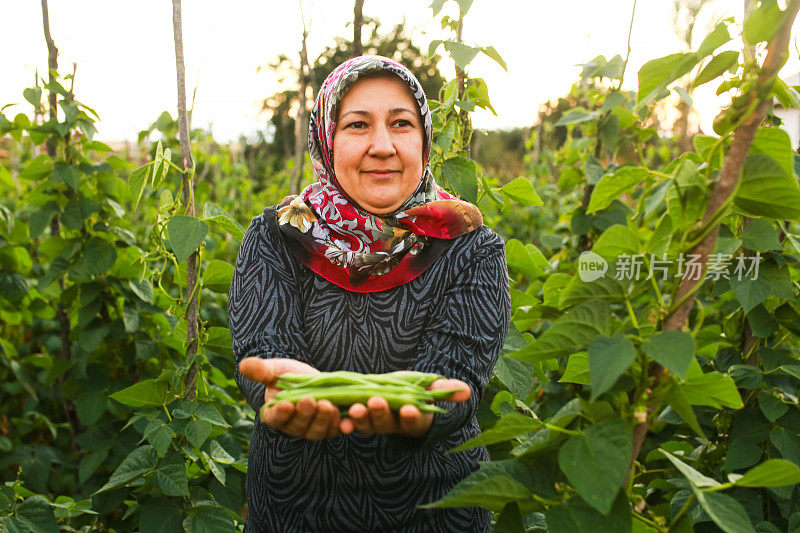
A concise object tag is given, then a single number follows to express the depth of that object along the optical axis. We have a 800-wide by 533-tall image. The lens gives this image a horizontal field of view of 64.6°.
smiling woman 1.55
